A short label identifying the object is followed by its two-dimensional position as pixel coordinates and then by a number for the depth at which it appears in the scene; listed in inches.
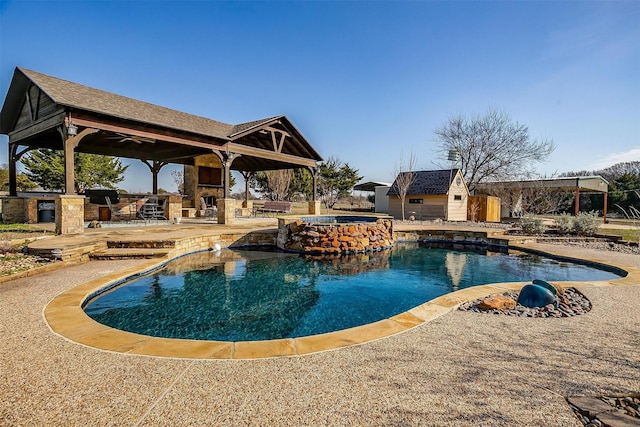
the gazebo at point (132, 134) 360.8
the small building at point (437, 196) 799.7
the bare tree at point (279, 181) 1171.3
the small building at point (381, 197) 992.9
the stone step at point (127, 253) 278.1
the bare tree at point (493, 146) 928.3
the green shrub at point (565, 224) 500.7
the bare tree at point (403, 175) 850.8
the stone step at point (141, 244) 305.7
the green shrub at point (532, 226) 503.2
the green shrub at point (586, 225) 478.1
